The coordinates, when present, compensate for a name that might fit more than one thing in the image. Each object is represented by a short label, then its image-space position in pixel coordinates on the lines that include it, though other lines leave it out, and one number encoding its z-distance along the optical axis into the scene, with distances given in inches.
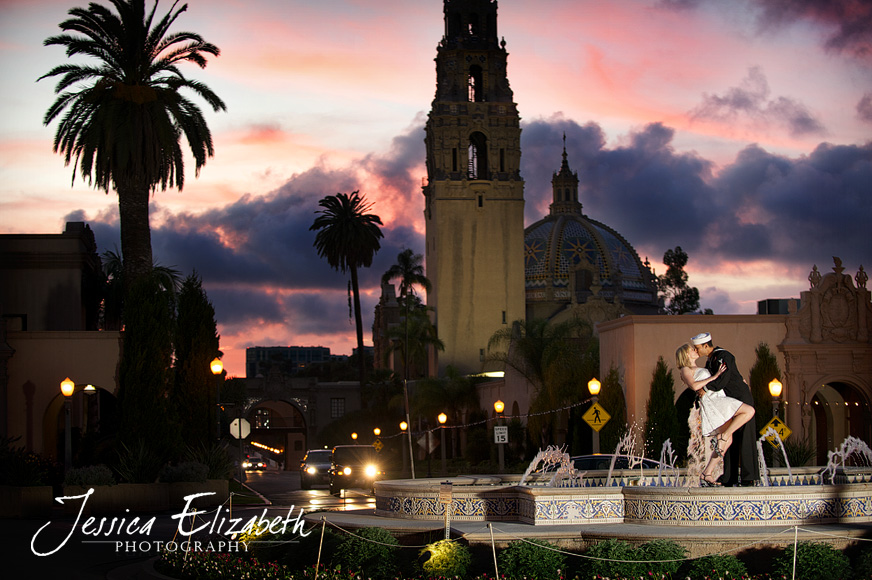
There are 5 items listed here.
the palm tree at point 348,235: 3070.9
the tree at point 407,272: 3309.5
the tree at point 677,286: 3806.6
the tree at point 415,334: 3201.3
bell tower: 3378.4
